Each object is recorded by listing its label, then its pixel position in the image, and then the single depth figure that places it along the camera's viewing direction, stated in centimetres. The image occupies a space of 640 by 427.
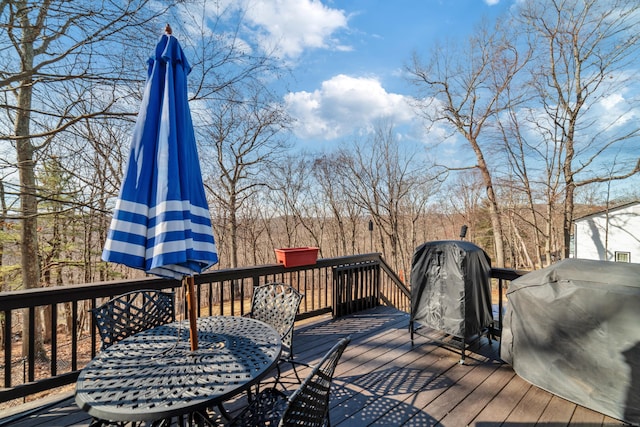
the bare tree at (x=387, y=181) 1215
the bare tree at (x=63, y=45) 334
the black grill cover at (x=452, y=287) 279
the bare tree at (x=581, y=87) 884
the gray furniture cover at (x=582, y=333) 192
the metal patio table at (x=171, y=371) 117
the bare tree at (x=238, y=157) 962
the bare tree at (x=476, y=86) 1099
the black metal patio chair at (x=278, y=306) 238
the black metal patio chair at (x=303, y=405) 108
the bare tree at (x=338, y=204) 1320
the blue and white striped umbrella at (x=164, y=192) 135
